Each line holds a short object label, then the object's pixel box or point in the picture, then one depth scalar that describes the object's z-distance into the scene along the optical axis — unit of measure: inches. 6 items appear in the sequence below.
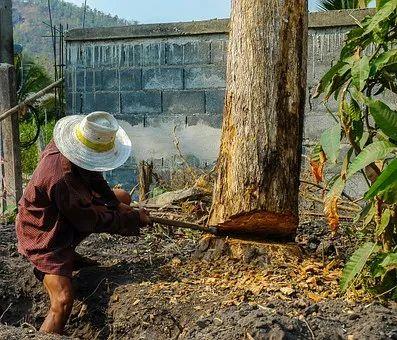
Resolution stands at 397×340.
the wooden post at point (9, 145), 280.2
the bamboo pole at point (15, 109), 273.0
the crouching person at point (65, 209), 176.4
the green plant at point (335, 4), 605.3
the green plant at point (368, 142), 147.9
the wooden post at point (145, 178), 290.2
